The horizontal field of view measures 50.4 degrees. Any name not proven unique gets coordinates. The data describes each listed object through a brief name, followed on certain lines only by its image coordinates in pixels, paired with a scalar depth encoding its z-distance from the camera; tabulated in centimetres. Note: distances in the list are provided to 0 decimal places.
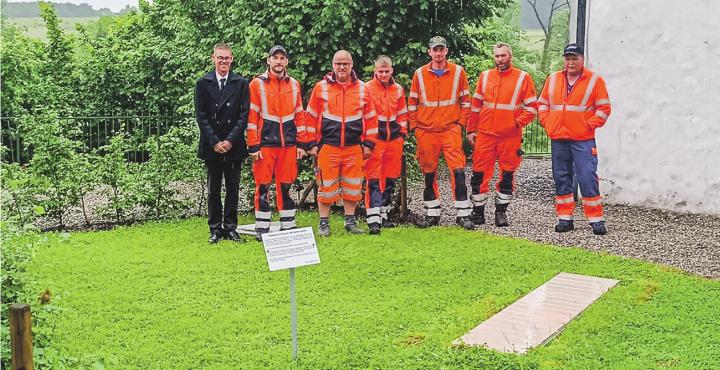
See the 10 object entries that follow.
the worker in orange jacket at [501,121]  902
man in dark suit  840
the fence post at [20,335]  313
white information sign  496
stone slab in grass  548
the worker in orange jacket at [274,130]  848
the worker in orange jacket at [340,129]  867
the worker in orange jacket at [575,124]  872
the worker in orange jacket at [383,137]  888
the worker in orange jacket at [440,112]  905
